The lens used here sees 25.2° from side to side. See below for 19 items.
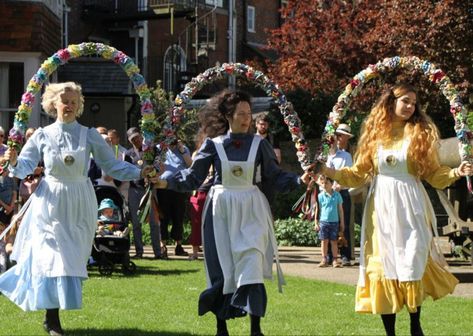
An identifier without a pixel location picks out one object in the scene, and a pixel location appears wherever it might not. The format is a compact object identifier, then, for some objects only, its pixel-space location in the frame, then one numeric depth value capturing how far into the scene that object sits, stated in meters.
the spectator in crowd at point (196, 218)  14.11
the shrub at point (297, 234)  17.92
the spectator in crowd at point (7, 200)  11.91
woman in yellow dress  8.01
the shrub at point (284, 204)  20.92
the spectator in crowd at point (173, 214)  14.95
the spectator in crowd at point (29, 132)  12.30
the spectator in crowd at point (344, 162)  13.41
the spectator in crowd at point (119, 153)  13.93
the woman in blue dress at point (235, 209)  8.08
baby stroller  12.48
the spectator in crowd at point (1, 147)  11.88
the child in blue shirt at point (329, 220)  13.73
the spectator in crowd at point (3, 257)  11.86
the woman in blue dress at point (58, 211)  8.25
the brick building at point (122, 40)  18.69
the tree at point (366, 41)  19.48
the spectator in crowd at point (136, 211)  13.98
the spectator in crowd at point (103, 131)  13.50
